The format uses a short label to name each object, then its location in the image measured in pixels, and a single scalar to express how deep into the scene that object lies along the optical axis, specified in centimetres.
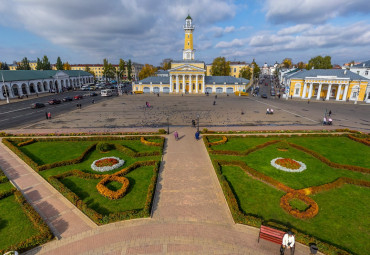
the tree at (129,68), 10745
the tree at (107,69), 10531
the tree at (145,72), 9706
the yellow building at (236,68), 10762
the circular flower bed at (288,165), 1645
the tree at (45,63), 8825
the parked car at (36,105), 4269
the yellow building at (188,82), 7056
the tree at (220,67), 9212
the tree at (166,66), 12962
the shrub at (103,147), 2017
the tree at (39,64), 8796
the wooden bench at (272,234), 937
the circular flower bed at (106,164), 1656
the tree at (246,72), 9319
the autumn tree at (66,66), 11812
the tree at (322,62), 7600
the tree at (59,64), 9294
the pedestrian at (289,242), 864
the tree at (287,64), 15668
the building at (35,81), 5660
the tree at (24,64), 9174
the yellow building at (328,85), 5397
